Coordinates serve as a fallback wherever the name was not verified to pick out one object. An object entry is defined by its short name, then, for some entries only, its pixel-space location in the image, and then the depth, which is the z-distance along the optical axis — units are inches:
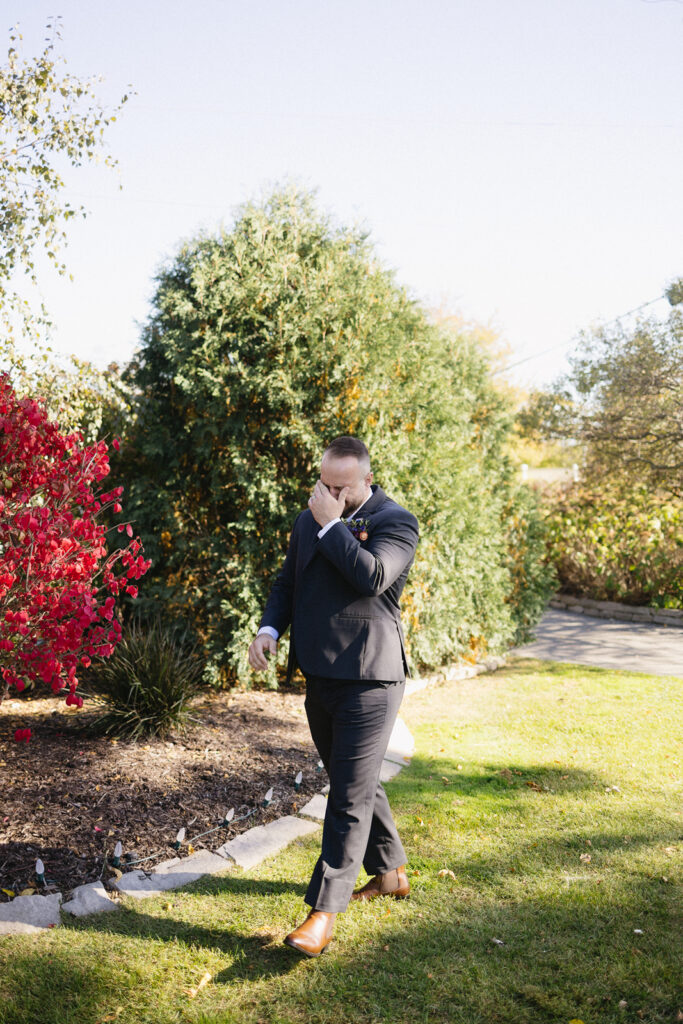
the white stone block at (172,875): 128.3
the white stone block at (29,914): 114.3
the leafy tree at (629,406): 446.6
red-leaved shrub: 149.7
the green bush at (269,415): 249.9
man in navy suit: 106.6
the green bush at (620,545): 457.1
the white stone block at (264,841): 140.6
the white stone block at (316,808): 160.1
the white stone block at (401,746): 201.5
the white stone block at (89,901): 119.9
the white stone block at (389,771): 185.5
